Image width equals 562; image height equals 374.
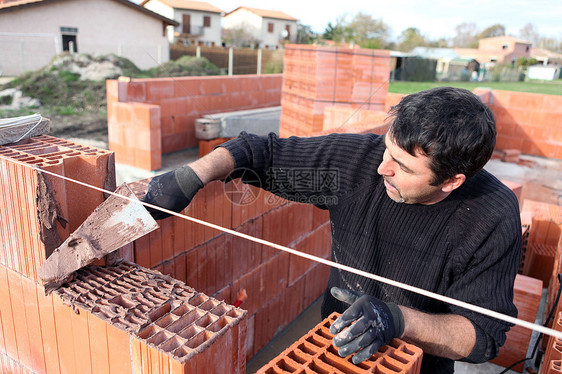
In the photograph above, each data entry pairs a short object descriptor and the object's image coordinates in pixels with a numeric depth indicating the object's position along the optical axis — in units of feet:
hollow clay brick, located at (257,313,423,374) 4.97
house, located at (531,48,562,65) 226.79
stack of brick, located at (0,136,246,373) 5.45
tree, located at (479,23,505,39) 293.61
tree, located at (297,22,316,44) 174.21
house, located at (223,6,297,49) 173.99
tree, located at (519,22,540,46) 299.58
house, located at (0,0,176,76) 68.86
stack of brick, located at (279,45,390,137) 27.96
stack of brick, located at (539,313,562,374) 7.42
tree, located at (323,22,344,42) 172.55
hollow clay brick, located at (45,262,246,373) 5.22
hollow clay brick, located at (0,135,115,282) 6.43
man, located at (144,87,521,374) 5.75
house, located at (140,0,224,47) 142.51
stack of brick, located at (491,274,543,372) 12.84
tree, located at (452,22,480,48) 298.15
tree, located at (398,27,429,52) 215.72
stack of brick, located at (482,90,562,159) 39.65
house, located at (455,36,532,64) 228.63
